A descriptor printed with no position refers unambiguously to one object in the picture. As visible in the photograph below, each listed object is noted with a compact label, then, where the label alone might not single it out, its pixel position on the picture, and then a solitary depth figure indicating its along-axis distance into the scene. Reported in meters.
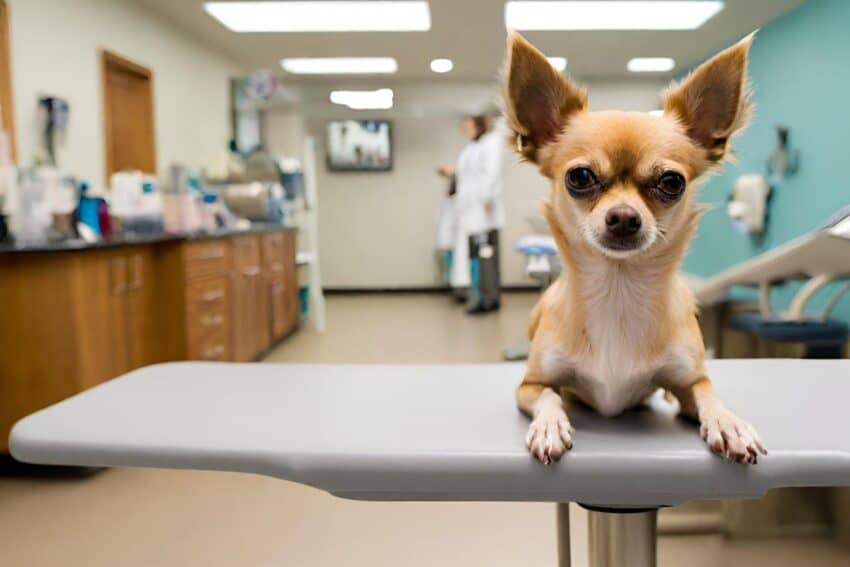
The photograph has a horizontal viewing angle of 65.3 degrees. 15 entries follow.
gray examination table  0.59
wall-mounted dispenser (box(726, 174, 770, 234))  3.67
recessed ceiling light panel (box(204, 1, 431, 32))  2.97
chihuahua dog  0.64
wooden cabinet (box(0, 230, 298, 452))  2.11
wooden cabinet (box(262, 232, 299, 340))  4.03
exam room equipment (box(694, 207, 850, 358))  1.58
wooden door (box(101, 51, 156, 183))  3.87
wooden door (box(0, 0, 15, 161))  2.77
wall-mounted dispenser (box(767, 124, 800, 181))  3.31
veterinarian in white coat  3.70
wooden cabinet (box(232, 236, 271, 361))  3.47
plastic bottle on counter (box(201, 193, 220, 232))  3.46
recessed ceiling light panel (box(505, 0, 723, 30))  2.43
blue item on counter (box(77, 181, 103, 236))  2.52
